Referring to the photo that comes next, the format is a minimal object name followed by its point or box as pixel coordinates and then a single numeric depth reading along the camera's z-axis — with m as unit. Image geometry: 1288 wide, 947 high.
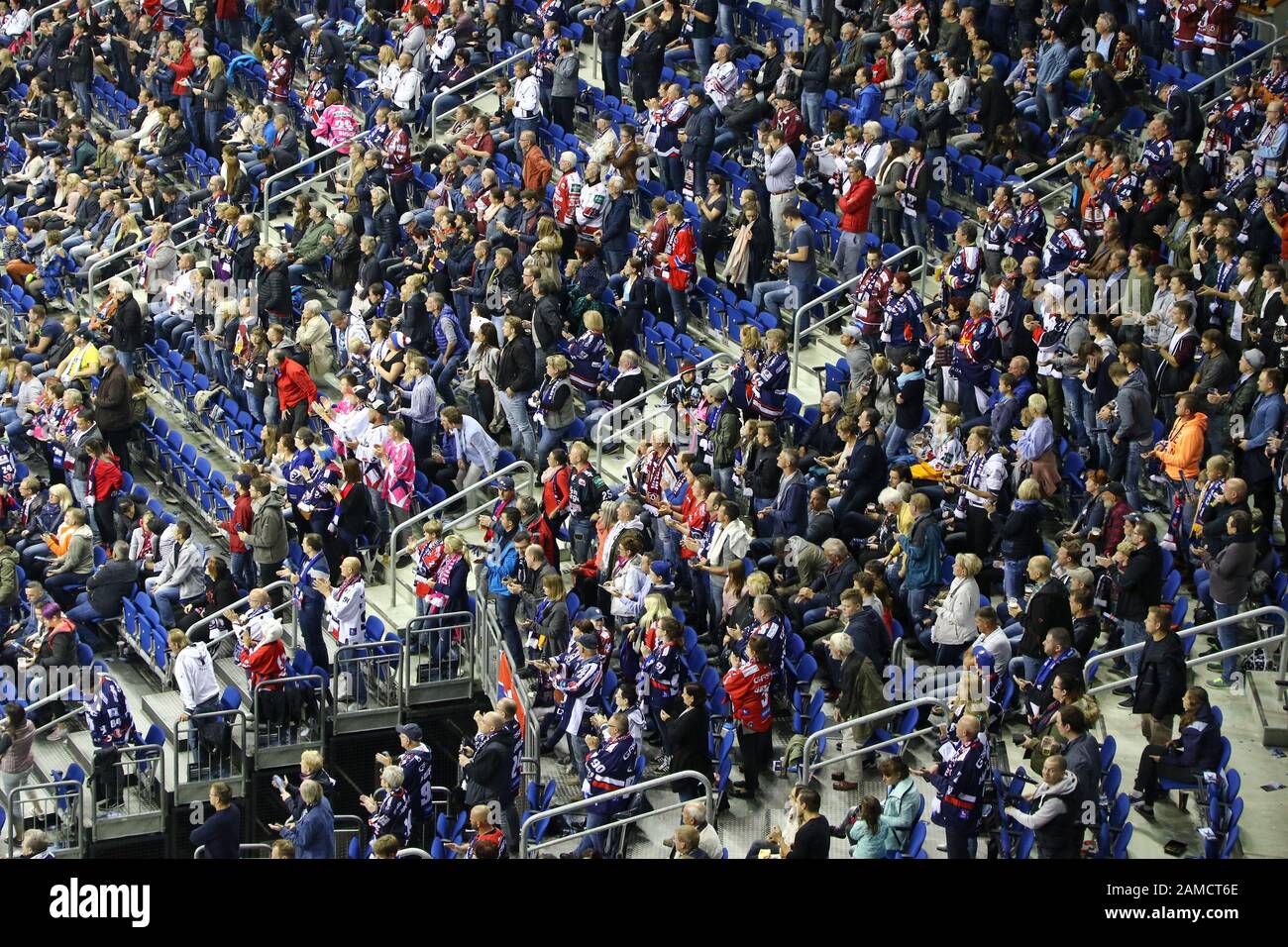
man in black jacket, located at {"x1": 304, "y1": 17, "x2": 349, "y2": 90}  24.09
